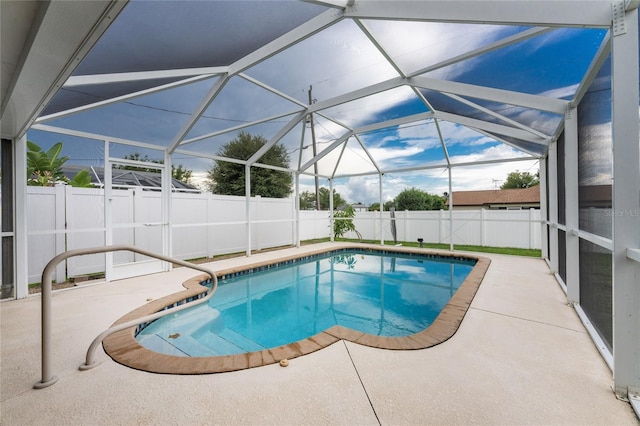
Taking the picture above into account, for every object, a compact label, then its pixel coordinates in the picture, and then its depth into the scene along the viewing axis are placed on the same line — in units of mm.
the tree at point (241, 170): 14102
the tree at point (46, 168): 6574
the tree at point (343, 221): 12164
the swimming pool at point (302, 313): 2677
